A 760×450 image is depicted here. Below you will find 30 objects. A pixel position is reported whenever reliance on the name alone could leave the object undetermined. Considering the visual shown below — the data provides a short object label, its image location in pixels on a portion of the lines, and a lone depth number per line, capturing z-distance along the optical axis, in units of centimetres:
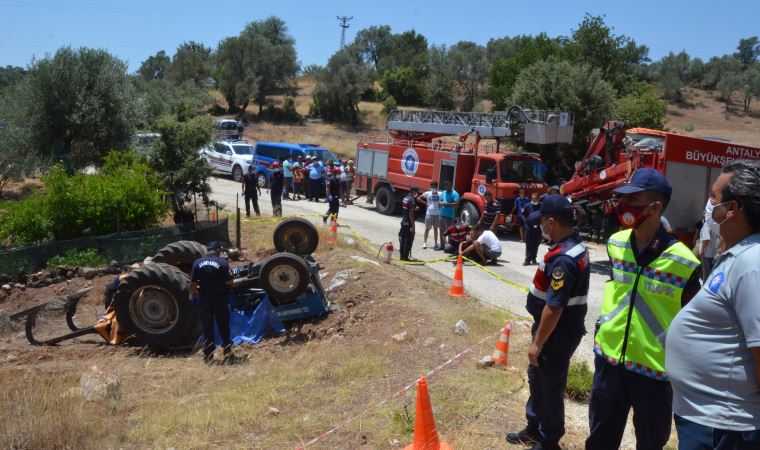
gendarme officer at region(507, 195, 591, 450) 427
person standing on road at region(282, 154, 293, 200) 2491
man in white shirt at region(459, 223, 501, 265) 1407
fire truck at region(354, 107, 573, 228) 1750
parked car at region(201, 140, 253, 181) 2939
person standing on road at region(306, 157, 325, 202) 2419
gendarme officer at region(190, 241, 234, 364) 876
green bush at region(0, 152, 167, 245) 1492
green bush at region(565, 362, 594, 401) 621
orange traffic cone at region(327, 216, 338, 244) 1524
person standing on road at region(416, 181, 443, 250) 1572
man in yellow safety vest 364
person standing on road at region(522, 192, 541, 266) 1366
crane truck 1386
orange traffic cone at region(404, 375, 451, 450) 473
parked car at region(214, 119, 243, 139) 4014
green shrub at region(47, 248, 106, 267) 1329
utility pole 8185
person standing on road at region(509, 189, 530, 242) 1669
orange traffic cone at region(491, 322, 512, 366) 696
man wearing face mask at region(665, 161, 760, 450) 264
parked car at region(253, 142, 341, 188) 2725
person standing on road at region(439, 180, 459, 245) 1555
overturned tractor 959
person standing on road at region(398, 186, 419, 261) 1385
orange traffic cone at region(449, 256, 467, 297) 1073
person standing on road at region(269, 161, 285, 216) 2006
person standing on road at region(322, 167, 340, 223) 1780
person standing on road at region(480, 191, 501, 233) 1597
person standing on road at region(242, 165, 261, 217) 1939
